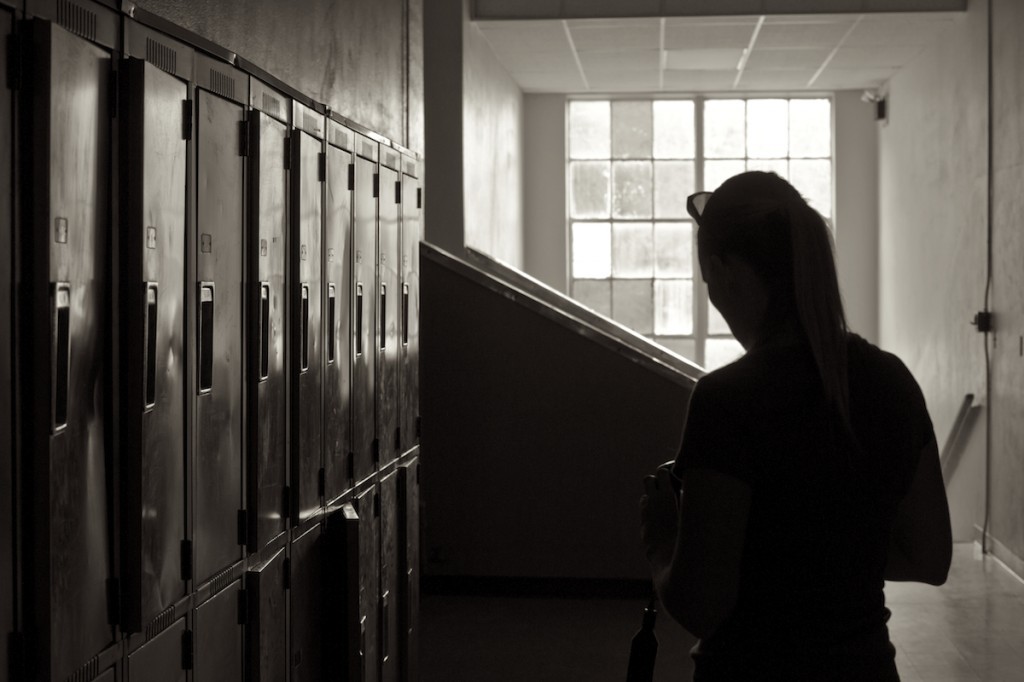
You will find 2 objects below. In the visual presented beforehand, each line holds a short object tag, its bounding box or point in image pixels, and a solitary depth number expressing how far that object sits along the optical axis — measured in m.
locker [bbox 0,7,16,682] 1.53
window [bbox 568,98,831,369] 11.75
